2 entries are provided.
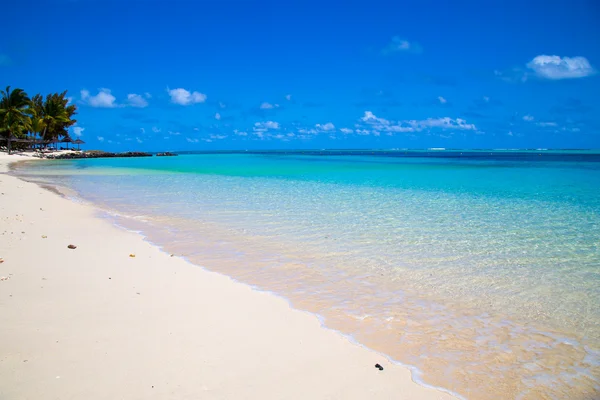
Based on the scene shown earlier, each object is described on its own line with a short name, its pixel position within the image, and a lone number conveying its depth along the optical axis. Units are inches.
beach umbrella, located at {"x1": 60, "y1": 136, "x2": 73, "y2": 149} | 2966.0
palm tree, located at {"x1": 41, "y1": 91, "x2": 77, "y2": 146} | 2450.8
